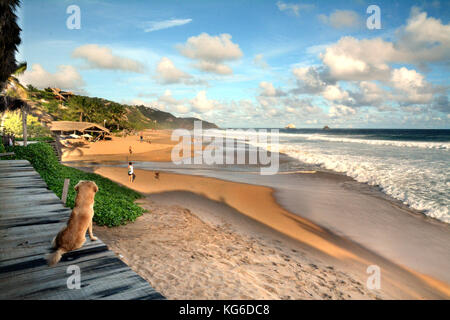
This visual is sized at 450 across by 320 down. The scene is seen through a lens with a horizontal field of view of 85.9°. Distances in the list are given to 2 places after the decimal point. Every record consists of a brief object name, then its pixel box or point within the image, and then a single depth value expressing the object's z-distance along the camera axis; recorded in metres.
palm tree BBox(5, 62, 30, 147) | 24.80
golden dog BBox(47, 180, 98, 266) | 3.38
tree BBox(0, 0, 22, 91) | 8.90
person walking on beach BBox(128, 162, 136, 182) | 15.42
